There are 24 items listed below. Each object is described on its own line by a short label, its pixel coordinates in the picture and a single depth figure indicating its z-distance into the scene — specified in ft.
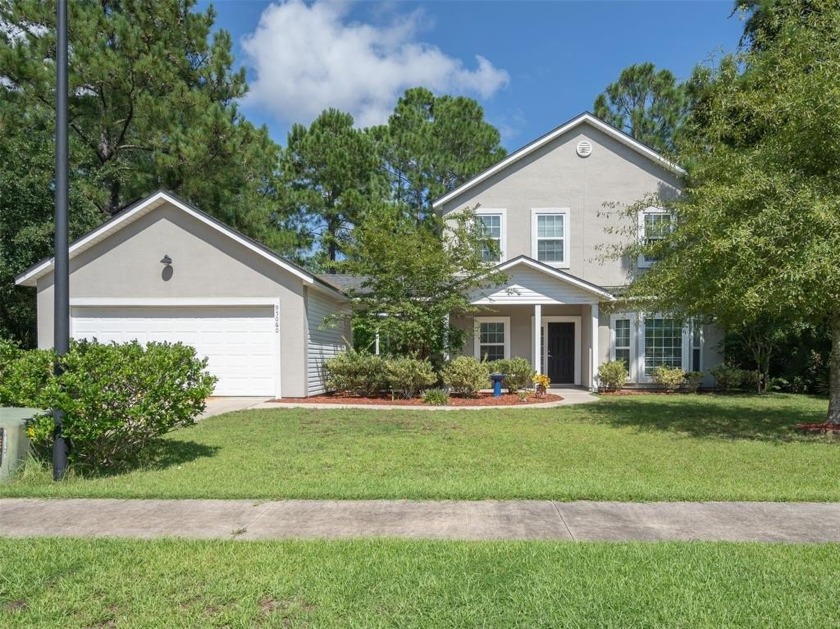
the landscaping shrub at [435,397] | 46.55
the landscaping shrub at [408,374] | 48.52
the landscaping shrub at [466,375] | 49.62
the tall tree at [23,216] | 56.39
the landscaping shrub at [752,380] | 56.29
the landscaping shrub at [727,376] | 56.13
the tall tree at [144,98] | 63.62
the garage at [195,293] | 48.55
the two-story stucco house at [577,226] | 59.31
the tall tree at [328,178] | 99.96
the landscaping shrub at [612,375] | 55.47
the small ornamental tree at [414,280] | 48.44
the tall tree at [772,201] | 27.45
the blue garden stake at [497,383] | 51.57
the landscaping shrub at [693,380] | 56.95
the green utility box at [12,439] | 20.72
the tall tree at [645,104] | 100.58
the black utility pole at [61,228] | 21.21
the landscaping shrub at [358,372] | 50.37
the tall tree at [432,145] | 102.01
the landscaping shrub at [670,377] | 56.95
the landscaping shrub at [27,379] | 21.58
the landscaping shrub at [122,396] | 20.89
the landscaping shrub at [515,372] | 53.78
